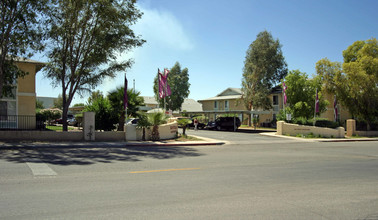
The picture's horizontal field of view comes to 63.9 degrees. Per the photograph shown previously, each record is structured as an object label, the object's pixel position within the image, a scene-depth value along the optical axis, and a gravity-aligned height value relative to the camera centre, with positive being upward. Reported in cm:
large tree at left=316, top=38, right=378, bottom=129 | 3194 +369
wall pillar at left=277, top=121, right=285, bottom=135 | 3034 -113
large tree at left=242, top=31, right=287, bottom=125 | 4638 +743
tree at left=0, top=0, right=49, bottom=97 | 1753 +524
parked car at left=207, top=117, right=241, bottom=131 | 3775 -87
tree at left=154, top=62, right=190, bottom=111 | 5984 +610
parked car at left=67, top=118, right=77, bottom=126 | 3984 -58
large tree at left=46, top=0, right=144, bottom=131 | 1970 +536
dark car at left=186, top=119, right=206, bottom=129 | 4169 -129
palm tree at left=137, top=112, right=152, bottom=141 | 2138 -42
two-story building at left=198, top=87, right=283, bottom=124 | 4877 +253
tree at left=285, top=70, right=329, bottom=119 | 3756 +263
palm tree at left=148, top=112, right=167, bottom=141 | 2184 -30
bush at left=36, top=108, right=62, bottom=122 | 3782 +51
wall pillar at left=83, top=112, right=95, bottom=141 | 1970 -55
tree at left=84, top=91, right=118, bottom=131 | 2222 +32
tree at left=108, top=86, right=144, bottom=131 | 2197 +110
